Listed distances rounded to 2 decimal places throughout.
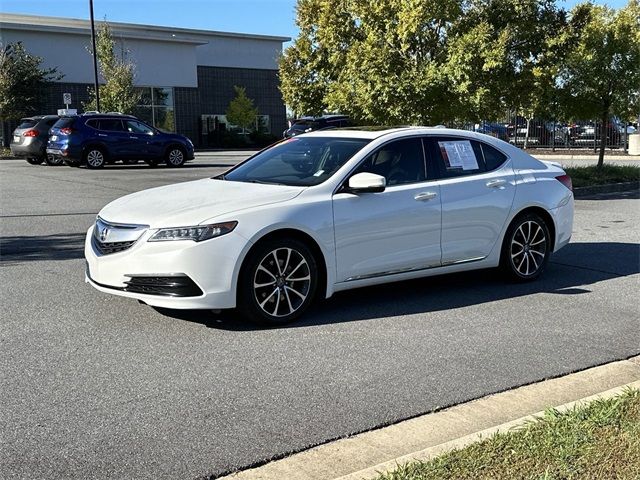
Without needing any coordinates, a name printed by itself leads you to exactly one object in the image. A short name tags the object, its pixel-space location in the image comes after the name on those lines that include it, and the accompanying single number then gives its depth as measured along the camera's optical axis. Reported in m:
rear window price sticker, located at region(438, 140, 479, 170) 6.95
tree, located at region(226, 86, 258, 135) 50.03
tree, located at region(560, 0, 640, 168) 15.78
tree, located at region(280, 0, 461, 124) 14.09
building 42.78
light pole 34.75
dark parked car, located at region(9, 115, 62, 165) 24.42
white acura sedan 5.46
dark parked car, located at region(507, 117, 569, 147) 33.44
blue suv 22.34
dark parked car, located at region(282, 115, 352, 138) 31.89
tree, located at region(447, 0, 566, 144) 13.91
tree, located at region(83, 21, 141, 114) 39.06
